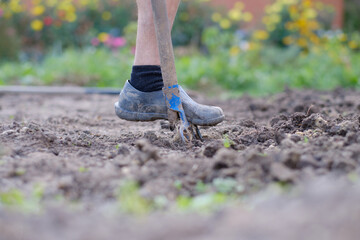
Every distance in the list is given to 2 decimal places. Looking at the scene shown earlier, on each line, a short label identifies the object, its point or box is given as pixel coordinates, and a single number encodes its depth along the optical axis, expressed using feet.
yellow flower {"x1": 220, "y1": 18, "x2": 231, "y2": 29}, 58.85
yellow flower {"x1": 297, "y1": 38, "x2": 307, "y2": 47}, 53.39
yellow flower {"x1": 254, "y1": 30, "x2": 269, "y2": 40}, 54.29
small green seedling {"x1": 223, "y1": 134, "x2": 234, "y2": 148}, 14.71
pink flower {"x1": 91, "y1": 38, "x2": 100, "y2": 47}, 55.00
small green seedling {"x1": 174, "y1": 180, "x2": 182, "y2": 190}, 10.76
